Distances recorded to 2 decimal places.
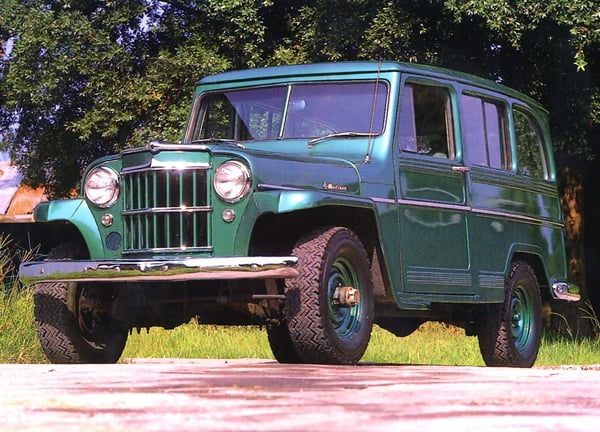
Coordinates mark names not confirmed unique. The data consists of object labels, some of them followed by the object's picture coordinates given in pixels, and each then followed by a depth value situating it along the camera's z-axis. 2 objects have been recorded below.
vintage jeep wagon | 9.68
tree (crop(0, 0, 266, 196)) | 22.35
